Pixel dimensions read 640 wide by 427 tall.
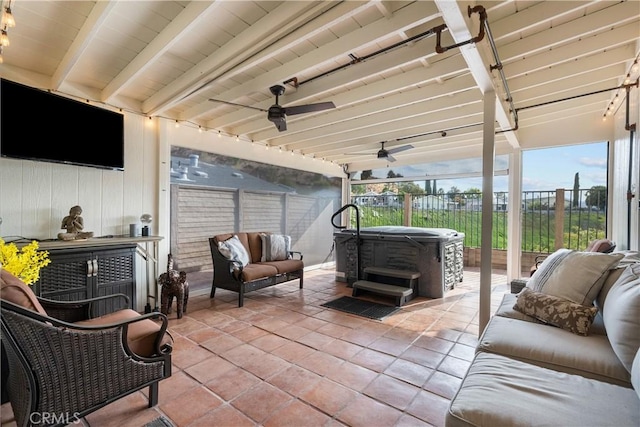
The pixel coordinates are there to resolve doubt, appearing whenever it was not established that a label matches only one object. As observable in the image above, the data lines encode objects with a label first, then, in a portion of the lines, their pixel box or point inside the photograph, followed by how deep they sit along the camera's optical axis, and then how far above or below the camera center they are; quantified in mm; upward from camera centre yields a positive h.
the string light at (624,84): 2627 +1329
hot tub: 4188 -664
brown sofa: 3752 -818
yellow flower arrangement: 1644 -307
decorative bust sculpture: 2922 -158
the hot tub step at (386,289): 3799 -1076
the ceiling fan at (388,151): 4629 +967
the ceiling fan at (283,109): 2951 +1041
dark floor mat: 3498 -1243
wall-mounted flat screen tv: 2525 +783
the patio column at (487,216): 2709 -47
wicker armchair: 1266 -773
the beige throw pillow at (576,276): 1915 -448
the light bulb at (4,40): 1914 +1106
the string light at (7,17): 1748 +1155
